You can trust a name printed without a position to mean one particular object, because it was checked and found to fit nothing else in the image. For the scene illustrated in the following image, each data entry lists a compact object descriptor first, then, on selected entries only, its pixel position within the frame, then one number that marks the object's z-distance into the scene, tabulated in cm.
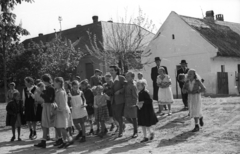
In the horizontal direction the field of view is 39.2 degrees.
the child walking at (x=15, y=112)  990
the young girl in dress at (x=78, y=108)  881
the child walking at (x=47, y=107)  828
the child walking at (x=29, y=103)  973
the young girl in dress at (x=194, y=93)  896
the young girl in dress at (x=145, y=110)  827
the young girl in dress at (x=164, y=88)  1119
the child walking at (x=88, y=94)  972
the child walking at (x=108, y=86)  910
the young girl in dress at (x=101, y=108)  921
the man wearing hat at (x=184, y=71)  1185
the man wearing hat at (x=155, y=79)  1212
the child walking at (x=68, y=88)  972
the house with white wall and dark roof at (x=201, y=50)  2491
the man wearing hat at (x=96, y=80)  1045
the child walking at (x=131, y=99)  874
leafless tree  2341
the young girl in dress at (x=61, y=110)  822
